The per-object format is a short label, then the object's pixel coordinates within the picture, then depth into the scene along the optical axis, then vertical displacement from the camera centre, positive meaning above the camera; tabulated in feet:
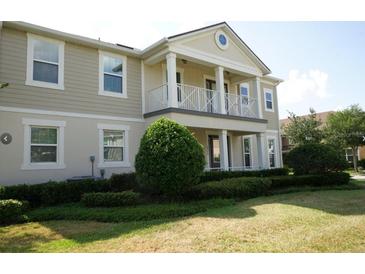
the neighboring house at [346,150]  117.29 +6.72
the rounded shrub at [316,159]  47.92 +0.38
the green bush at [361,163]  109.91 -0.97
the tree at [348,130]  96.58 +10.17
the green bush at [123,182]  36.70 -1.83
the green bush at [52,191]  30.07 -2.35
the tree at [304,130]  96.61 +10.69
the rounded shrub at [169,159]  30.91 +0.70
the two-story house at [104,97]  35.12 +10.19
